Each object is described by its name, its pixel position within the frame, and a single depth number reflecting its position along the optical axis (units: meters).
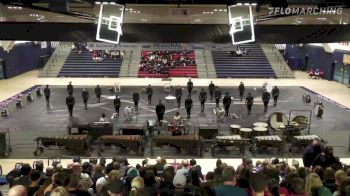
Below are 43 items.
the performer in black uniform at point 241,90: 26.31
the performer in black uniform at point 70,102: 21.70
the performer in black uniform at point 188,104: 21.52
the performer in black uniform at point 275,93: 24.94
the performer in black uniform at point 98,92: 25.58
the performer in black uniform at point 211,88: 26.38
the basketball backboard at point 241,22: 10.26
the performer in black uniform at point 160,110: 20.12
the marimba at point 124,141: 16.17
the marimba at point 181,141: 16.27
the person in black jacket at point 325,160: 10.70
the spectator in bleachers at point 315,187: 6.98
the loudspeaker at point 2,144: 16.23
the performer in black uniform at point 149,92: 25.09
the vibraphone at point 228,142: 16.30
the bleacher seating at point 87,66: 37.47
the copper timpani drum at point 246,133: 17.20
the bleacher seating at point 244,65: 37.81
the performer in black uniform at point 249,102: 22.80
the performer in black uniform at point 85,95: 23.76
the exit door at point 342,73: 34.47
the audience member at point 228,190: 6.45
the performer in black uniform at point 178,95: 24.19
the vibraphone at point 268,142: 16.34
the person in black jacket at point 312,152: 11.46
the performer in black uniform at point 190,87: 26.47
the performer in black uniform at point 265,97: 23.45
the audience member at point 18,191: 5.49
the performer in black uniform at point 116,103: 22.02
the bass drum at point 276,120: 18.23
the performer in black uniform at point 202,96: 23.20
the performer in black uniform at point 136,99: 23.45
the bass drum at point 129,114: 21.05
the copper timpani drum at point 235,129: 17.91
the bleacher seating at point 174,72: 37.41
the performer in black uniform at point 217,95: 23.95
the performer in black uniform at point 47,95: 24.45
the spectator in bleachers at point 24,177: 7.83
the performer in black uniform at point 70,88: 24.93
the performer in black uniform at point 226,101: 22.30
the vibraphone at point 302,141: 16.64
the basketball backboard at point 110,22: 10.16
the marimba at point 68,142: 16.06
